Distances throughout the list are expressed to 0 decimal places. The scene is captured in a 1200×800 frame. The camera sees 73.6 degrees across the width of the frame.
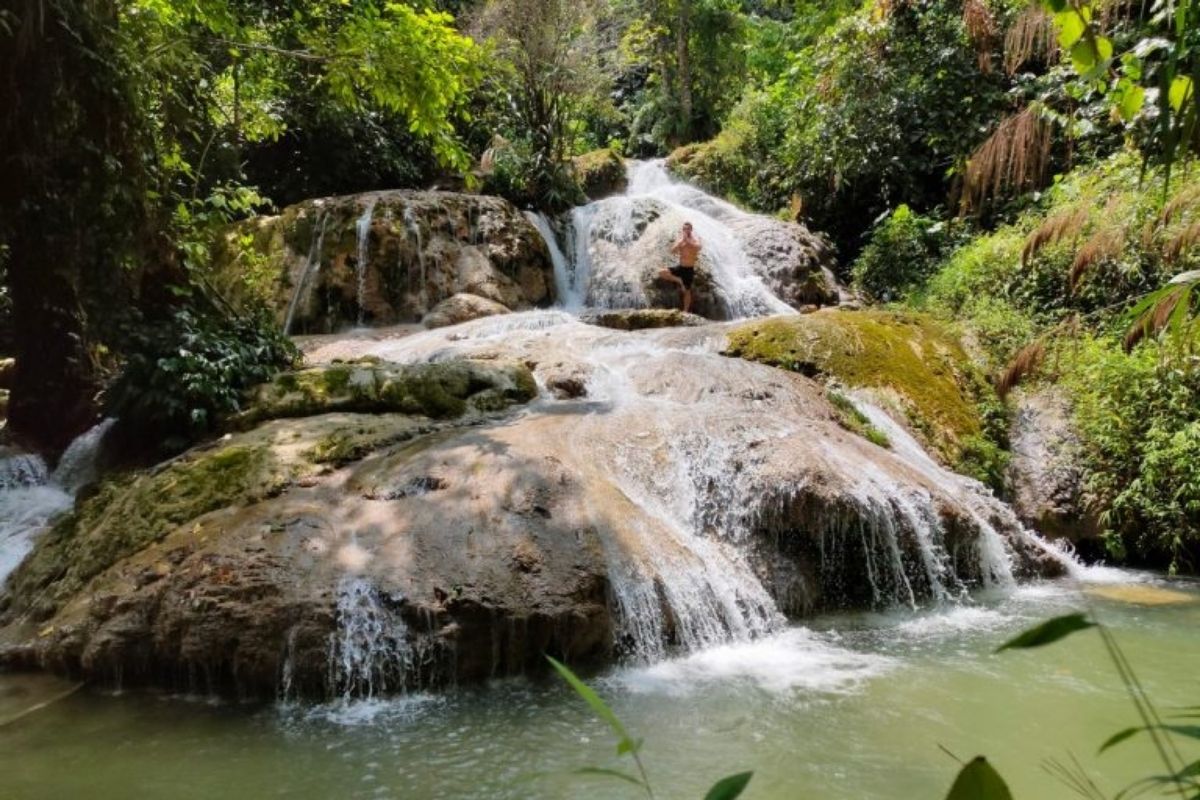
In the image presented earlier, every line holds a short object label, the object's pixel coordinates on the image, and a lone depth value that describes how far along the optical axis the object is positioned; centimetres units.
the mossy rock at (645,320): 1019
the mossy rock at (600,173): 1697
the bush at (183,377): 636
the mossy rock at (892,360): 771
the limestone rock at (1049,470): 698
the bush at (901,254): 1176
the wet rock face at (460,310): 1117
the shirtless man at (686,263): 1153
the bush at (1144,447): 647
